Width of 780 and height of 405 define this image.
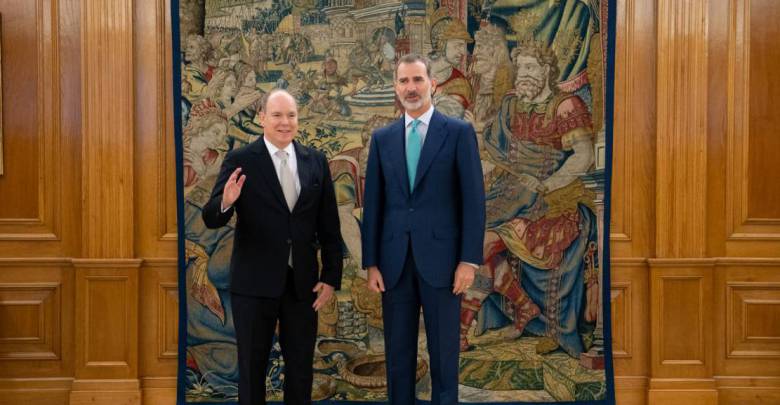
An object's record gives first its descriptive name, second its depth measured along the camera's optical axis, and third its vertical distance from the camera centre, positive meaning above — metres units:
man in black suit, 2.90 -0.27
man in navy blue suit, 2.86 -0.17
